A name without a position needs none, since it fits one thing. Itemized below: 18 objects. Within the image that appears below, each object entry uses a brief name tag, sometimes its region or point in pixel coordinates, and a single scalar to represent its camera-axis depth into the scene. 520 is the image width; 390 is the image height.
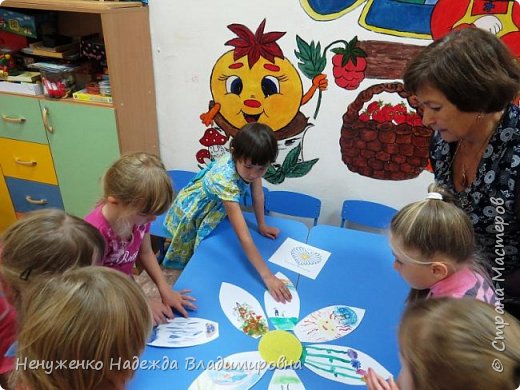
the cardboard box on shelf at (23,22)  2.21
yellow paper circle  1.11
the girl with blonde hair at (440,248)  1.03
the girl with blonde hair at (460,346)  0.66
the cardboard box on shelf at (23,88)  2.23
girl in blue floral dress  1.53
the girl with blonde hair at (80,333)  0.66
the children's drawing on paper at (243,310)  1.21
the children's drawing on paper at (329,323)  1.20
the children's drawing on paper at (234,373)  1.02
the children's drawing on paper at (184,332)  1.13
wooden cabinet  2.04
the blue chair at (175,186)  2.07
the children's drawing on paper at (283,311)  1.24
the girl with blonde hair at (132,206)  1.19
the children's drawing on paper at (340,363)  1.07
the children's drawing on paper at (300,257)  1.52
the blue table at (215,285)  1.04
